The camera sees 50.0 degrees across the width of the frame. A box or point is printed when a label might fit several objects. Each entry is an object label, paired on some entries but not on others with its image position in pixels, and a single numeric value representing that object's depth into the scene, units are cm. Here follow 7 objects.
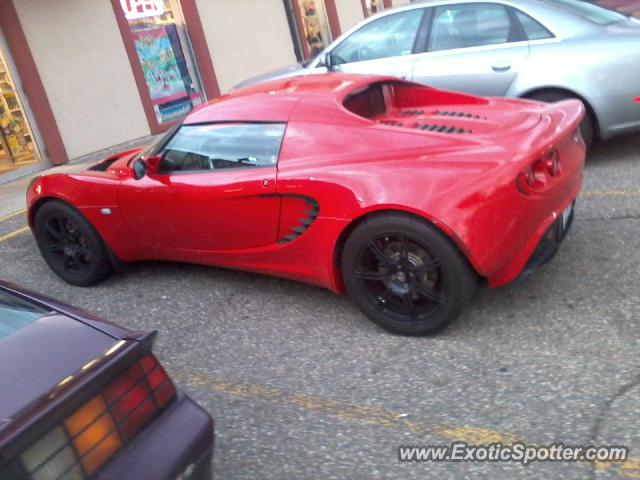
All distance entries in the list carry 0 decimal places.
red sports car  342
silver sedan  575
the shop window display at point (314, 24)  1513
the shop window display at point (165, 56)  1123
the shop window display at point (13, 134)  947
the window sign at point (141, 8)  1099
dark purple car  186
